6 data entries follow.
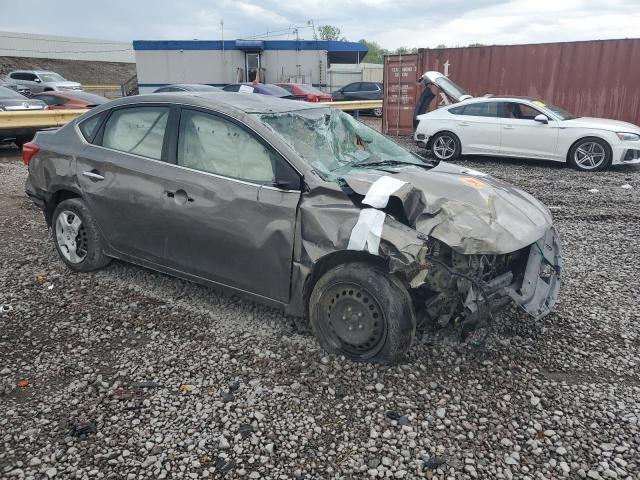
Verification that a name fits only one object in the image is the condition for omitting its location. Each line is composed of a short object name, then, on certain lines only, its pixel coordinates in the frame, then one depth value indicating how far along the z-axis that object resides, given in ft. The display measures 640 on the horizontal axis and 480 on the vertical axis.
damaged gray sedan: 10.25
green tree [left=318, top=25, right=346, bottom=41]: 318.65
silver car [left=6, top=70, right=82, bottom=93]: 74.84
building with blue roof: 80.43
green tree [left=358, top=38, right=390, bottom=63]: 304.13
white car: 32.68
